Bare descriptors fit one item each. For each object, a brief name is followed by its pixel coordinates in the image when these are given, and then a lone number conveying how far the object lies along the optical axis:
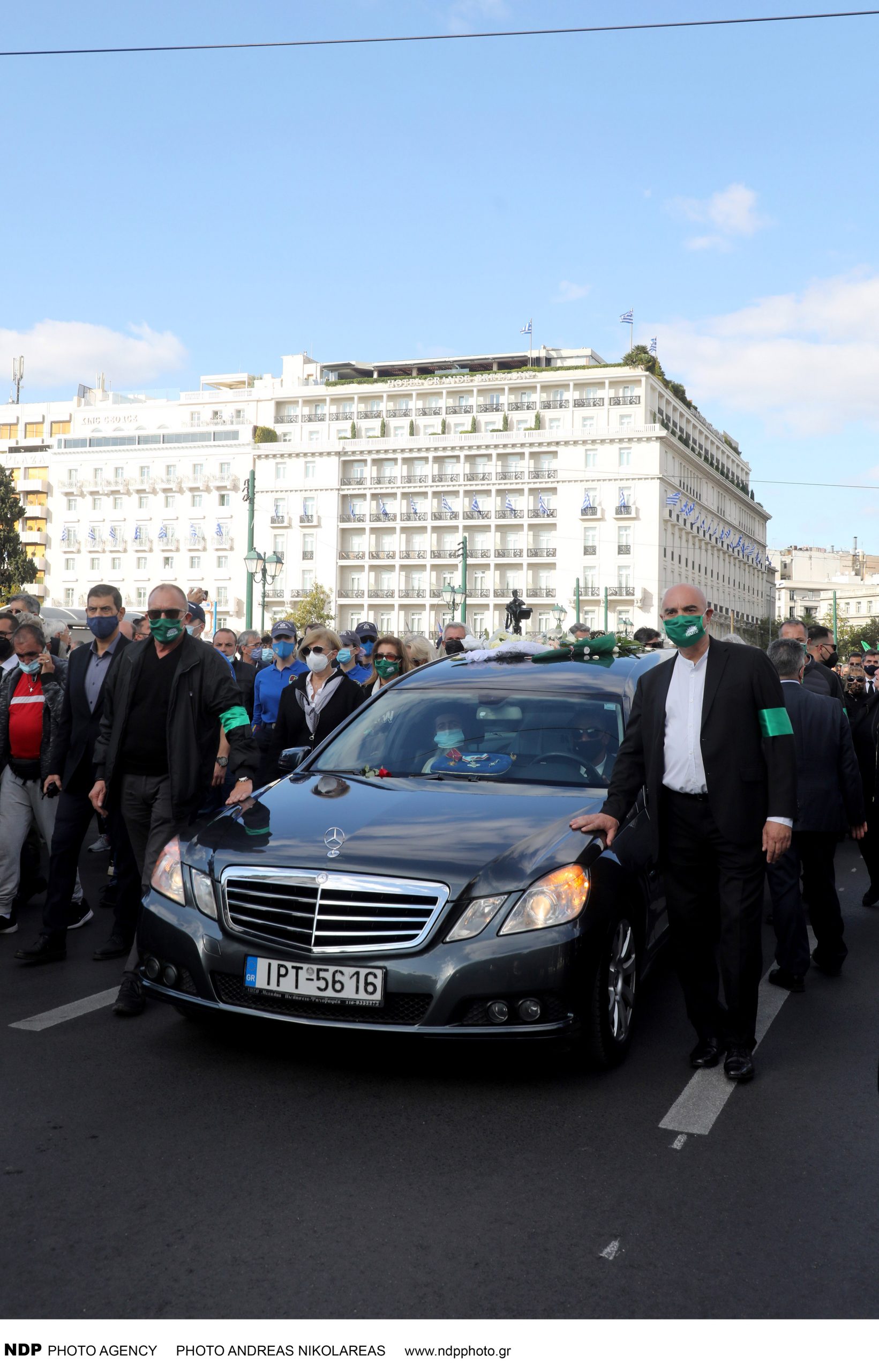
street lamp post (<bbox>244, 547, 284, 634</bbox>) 35.41
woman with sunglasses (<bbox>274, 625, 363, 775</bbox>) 8.80
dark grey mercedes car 4.43
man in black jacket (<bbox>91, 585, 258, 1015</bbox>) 6.08
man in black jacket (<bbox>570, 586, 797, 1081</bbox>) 4.80
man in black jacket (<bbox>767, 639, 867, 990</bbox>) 6.82
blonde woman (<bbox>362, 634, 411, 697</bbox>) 9.57
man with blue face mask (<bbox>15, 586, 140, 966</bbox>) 6.88
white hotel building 95.44
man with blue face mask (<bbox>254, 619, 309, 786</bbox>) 10.58
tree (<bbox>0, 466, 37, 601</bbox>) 57.03
